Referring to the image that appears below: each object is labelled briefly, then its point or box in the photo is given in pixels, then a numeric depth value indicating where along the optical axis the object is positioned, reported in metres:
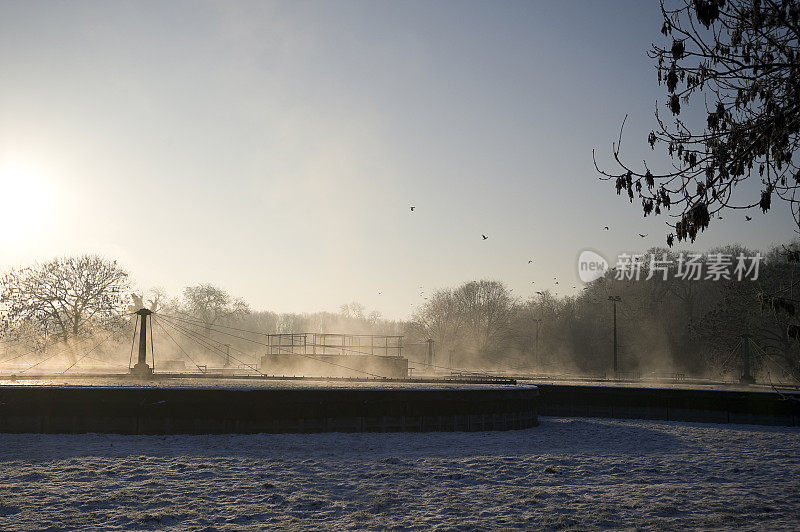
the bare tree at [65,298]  50.16
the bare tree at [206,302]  90.00
